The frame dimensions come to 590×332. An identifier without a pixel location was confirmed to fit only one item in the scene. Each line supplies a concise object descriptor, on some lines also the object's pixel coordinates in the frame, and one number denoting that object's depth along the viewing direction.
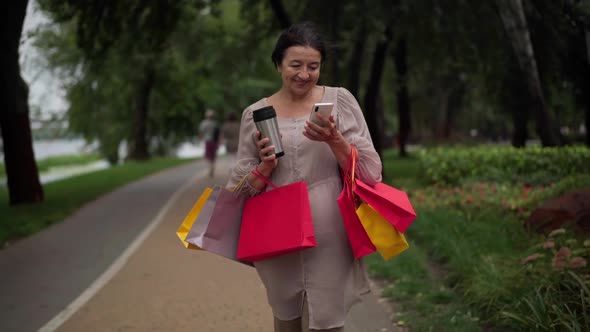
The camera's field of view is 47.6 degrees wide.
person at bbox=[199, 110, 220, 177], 18.89
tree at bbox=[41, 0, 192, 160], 14.38
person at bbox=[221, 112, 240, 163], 17.17
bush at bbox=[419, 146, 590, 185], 11.23
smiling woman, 3.29
